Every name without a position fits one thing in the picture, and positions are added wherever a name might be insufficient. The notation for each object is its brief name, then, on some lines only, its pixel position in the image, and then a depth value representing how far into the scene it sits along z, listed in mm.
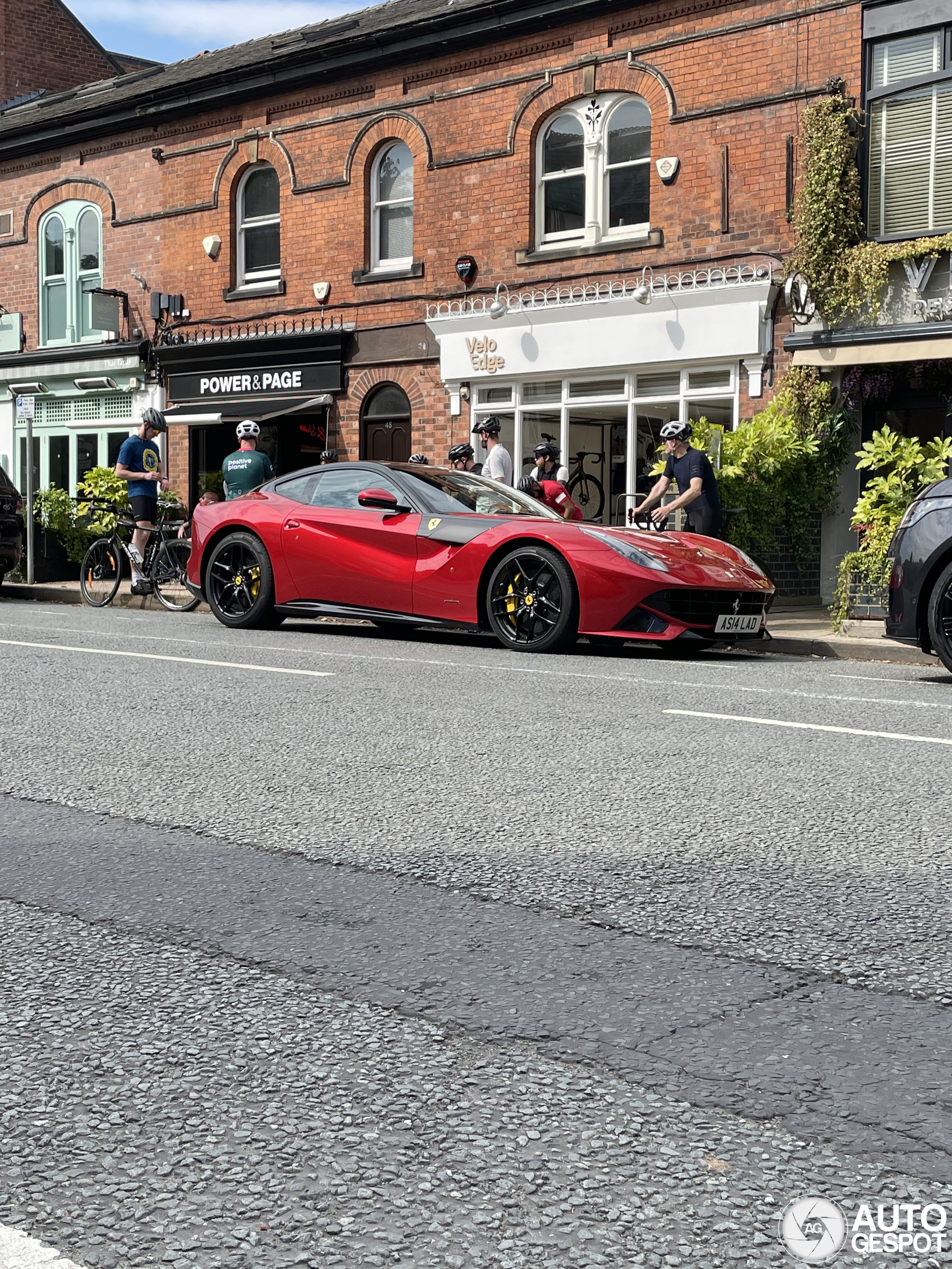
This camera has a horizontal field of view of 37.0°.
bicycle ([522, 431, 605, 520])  19562
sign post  18516
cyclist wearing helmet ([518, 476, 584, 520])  14672
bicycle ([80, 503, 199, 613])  16422
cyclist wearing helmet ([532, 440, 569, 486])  14836
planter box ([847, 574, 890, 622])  13023
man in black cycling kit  13242
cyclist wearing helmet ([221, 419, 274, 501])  15555
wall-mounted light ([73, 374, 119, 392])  25484
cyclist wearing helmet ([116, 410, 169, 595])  16594
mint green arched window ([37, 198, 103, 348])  26172
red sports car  10672
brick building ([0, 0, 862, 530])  17750
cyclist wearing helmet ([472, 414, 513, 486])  15344
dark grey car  9555
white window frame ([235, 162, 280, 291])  23094
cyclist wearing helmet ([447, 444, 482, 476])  15156
